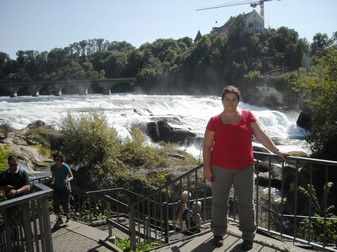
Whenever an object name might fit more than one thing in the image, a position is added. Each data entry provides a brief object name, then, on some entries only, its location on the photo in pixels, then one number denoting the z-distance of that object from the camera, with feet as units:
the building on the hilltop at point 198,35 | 400.88
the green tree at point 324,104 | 50.72
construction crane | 419.95
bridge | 194.91
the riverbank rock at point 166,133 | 80.60
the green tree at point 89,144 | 42.98
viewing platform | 13.34
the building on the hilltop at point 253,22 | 252.21
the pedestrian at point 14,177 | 18.08
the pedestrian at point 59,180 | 25.70
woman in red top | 12.59
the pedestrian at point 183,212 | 22.35
